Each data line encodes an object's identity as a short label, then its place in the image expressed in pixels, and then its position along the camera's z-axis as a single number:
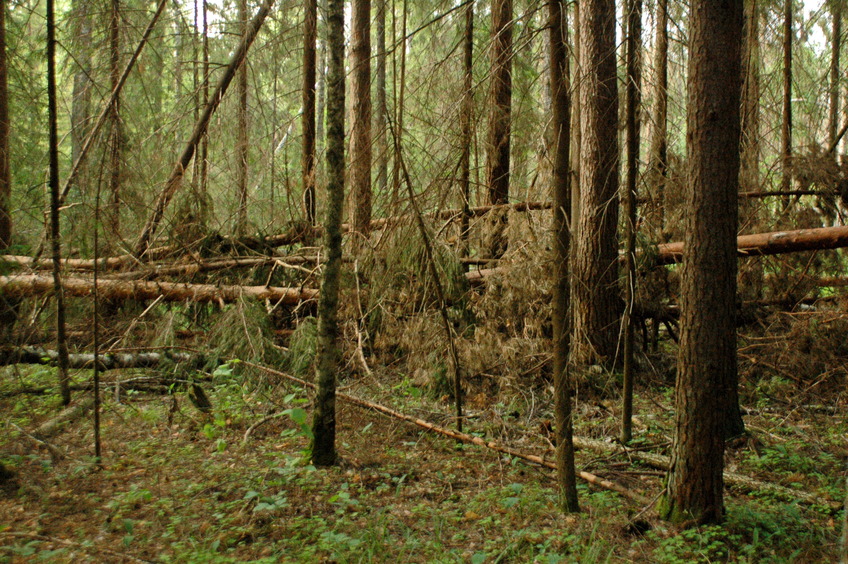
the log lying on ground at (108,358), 6.13
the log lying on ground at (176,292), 8.02
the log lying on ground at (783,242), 6.96
